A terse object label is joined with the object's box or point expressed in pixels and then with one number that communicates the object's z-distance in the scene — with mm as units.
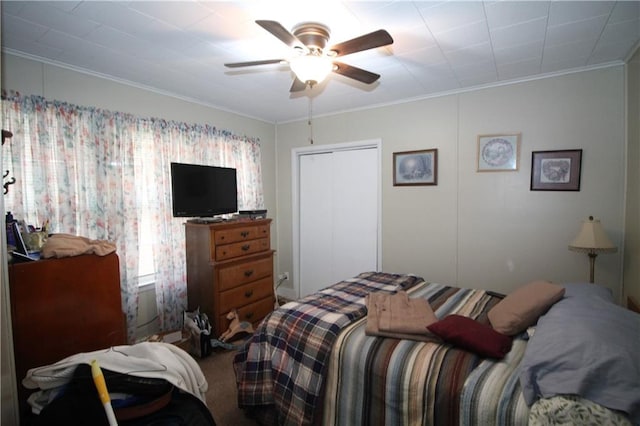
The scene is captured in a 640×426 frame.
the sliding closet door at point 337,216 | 3719
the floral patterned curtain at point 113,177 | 2254
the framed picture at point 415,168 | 3227
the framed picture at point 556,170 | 2578
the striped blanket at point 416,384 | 1217
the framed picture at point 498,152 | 2807
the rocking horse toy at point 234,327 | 2910
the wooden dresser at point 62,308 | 1688
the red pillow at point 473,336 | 1423
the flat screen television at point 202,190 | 2922
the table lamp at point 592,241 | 2234
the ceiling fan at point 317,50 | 1553
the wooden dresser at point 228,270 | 2914
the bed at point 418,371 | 1098
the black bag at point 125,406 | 1006
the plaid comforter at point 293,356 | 1619
